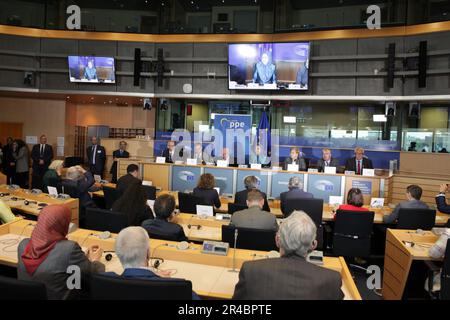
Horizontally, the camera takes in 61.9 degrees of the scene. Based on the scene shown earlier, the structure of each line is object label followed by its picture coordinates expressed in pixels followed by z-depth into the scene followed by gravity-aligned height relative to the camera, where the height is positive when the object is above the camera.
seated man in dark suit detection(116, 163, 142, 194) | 5.89 -0.59
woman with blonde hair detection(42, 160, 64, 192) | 6.50 -0.67
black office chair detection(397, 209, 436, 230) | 4.98 -0.92
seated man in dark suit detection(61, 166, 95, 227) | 5.89 -0.76
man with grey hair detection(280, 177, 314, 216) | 5.48 -0.72
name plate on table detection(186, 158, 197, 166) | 7.89 -0.40
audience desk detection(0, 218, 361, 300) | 2.67 -1.01
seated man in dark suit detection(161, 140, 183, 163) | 8.39 -0.25
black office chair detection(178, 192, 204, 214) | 5.50 -0.88
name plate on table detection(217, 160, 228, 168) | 7.70 -0.39
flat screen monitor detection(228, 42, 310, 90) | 9.57 +2.07
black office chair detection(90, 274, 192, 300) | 1.93 -0.76
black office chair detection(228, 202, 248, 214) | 5.15 -0.87
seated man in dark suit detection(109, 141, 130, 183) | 10.02 -0.31
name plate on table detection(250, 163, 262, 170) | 7.45 -0.43
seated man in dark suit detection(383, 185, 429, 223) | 5.20 -0.75
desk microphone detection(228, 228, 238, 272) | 3.06 -0.97
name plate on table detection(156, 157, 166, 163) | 8.04 -0.38
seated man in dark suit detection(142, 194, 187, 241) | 3.60 -0.80
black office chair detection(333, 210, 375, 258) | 4.87 -1.13
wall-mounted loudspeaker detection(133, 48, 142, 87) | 10.41 +2.06
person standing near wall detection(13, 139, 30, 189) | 10.55 -0.71
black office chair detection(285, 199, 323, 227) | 5.20 -0.84
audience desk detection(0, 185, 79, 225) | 5.27 -0.97
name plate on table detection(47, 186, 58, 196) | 6.11 -0.86
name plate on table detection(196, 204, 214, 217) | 5.05 -0.91
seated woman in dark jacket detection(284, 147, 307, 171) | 7.61 -0.30
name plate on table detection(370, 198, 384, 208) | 6.27 -0.90
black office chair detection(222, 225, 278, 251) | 3.45 -0.87
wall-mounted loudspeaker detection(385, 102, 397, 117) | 9.26 +0.99
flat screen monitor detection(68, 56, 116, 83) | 10.51 +2.00
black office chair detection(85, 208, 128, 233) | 4.04 -0.87
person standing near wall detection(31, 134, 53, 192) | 10.46 -0.50
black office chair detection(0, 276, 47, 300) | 1.91 -0.77
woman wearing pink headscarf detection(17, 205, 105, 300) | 2.48 -0.79
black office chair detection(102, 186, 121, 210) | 6.03 -0.89
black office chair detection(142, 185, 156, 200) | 6.21 -0.85
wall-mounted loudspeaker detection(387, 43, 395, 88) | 8.97 +2.02
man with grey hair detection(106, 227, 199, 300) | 2.29 -0.66
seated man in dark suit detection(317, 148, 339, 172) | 7.68 -0.29
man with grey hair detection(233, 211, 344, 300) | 1.90 -0.70
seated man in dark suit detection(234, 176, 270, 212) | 5.72 -0.67
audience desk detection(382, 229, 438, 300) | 3.73 -1.11
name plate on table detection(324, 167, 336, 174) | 7.08 -0.43
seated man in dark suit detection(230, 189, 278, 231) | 3.78 -0.76
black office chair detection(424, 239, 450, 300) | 3.33 -1.17
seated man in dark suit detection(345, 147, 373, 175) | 7.70 -0.31
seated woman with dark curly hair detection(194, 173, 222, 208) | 5.73 -0.72
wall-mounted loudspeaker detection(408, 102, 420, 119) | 9.02 +0.96
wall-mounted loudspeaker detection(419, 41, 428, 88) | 8.52 +2.00
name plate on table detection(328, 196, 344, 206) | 6.50 -0.92
